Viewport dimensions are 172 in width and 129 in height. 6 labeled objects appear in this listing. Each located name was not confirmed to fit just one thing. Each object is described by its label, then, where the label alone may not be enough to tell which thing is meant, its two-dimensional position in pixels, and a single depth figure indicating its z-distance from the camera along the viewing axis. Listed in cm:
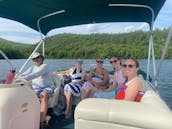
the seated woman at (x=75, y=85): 166
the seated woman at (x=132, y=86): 101
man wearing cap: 149
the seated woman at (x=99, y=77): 186
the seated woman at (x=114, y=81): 176
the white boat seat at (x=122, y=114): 73
